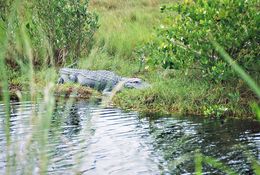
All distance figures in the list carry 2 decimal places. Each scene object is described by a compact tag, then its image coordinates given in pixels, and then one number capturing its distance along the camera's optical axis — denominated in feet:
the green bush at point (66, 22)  63.53
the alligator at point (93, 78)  51.69
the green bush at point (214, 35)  39.98
